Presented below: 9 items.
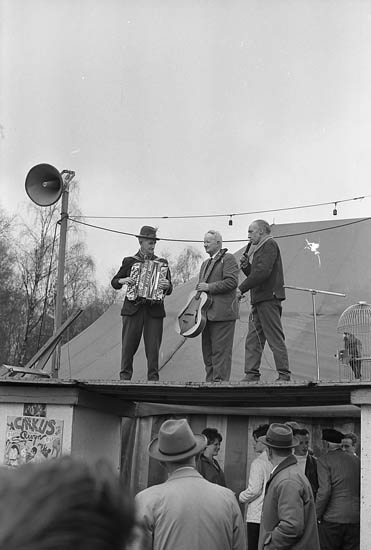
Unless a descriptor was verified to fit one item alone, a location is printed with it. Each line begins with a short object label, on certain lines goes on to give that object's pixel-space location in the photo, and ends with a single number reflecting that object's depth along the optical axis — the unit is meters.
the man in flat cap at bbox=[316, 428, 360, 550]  6.55
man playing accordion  8.28
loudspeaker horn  9.07
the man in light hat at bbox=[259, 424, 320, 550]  4.65
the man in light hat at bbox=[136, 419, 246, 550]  3.38
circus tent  11.44
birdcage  9.48
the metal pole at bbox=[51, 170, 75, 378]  8.64
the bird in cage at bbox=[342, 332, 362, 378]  9.39
